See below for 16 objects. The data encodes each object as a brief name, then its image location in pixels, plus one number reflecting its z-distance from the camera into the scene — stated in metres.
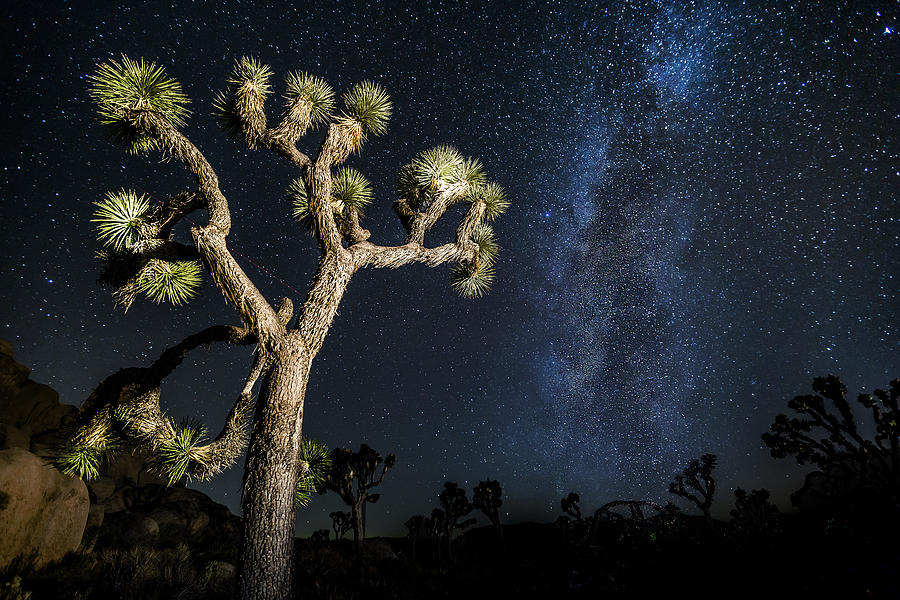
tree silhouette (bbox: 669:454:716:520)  20.17
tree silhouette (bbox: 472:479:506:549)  19.78
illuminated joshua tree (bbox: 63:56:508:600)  4.28
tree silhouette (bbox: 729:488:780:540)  10.72
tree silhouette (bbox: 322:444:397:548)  14.10
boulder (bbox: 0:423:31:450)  12.95
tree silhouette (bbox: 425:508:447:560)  19.77
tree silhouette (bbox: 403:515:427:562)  20.78
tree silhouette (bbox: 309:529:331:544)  20.77
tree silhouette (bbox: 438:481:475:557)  18.94
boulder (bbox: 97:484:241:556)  12.27
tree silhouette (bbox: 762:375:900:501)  11.59
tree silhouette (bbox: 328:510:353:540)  22.30
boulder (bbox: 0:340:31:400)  16.04
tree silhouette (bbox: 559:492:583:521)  19.83
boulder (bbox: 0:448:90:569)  6.12
